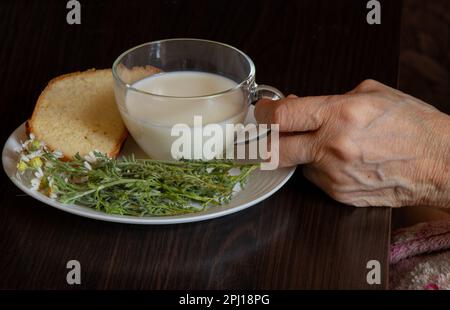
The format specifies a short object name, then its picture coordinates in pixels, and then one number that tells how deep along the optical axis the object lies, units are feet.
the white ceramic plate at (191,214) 3.45
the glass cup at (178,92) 3.74
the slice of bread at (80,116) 4.05
